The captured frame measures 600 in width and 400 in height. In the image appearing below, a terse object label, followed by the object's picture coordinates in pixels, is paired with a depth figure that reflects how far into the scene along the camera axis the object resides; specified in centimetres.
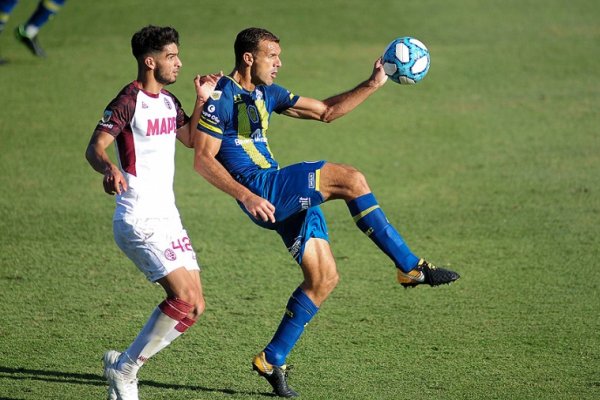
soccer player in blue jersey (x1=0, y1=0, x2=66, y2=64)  3372
